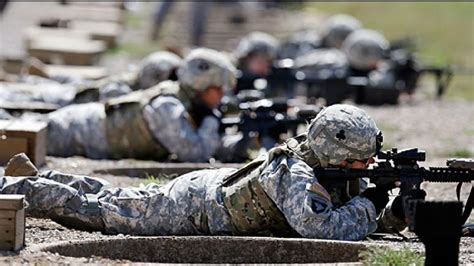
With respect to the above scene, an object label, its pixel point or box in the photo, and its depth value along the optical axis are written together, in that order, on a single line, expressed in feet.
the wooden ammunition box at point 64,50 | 82.84
